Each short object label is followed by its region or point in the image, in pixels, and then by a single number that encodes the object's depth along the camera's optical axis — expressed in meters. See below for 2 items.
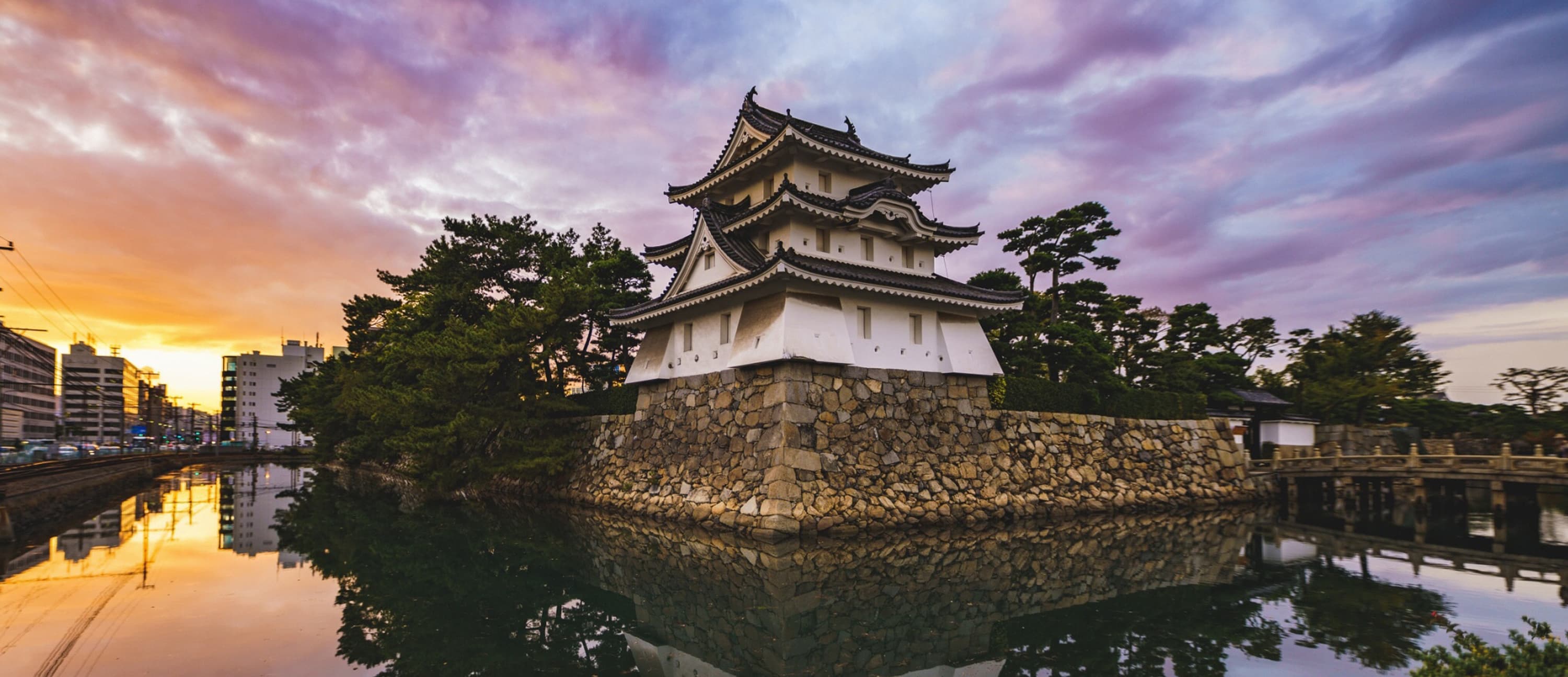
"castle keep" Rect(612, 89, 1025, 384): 17.78
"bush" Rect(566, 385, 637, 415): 22.69
